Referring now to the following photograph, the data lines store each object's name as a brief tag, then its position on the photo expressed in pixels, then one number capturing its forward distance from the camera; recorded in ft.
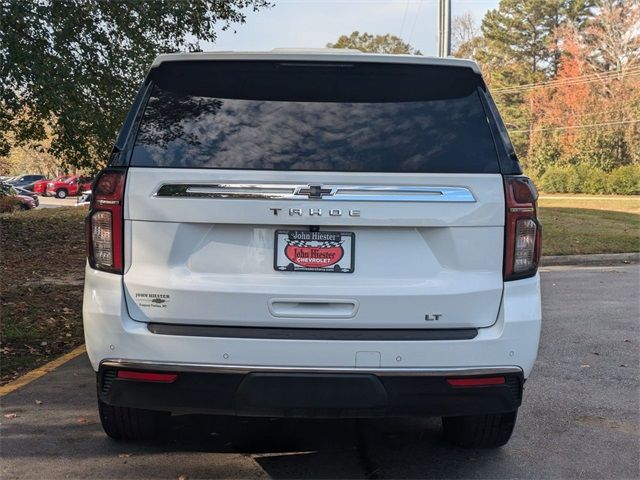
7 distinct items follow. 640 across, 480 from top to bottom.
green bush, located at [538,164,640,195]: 133.59
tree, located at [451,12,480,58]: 213.05
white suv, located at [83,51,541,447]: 9.98
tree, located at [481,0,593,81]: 203.62
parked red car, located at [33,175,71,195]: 159.05
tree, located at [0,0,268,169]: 32.40
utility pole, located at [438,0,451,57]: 45.55
